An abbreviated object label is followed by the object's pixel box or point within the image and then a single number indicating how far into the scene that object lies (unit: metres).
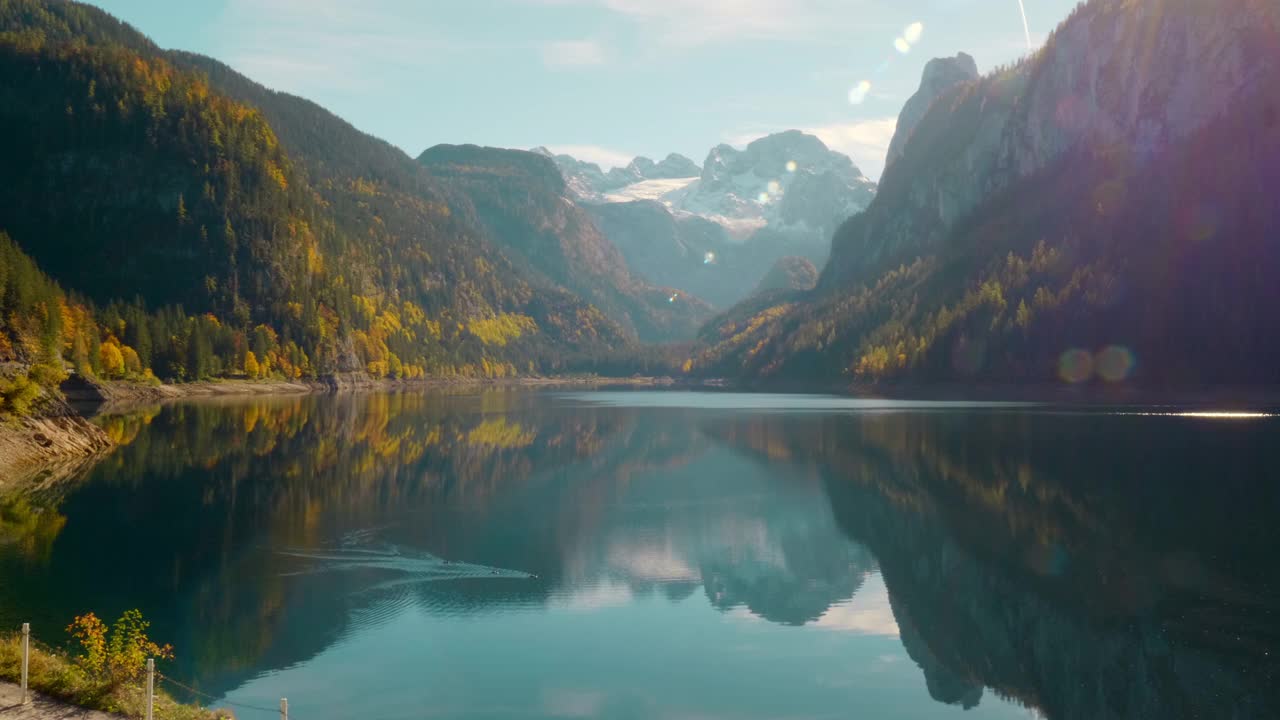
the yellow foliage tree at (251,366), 190.25
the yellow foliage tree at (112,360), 148.80
